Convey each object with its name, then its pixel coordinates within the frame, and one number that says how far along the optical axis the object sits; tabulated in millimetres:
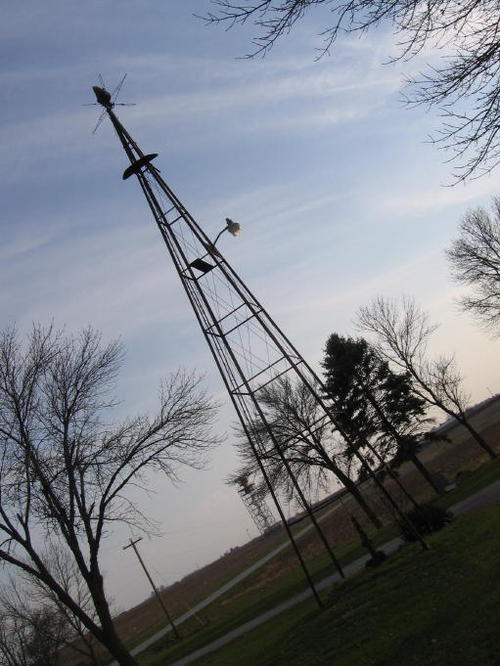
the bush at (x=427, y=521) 13906
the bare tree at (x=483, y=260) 24812
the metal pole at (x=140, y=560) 31466
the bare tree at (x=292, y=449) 20875
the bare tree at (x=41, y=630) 24172
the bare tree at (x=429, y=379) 27594
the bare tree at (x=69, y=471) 11227
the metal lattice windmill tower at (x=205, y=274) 10508
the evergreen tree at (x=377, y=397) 25891
